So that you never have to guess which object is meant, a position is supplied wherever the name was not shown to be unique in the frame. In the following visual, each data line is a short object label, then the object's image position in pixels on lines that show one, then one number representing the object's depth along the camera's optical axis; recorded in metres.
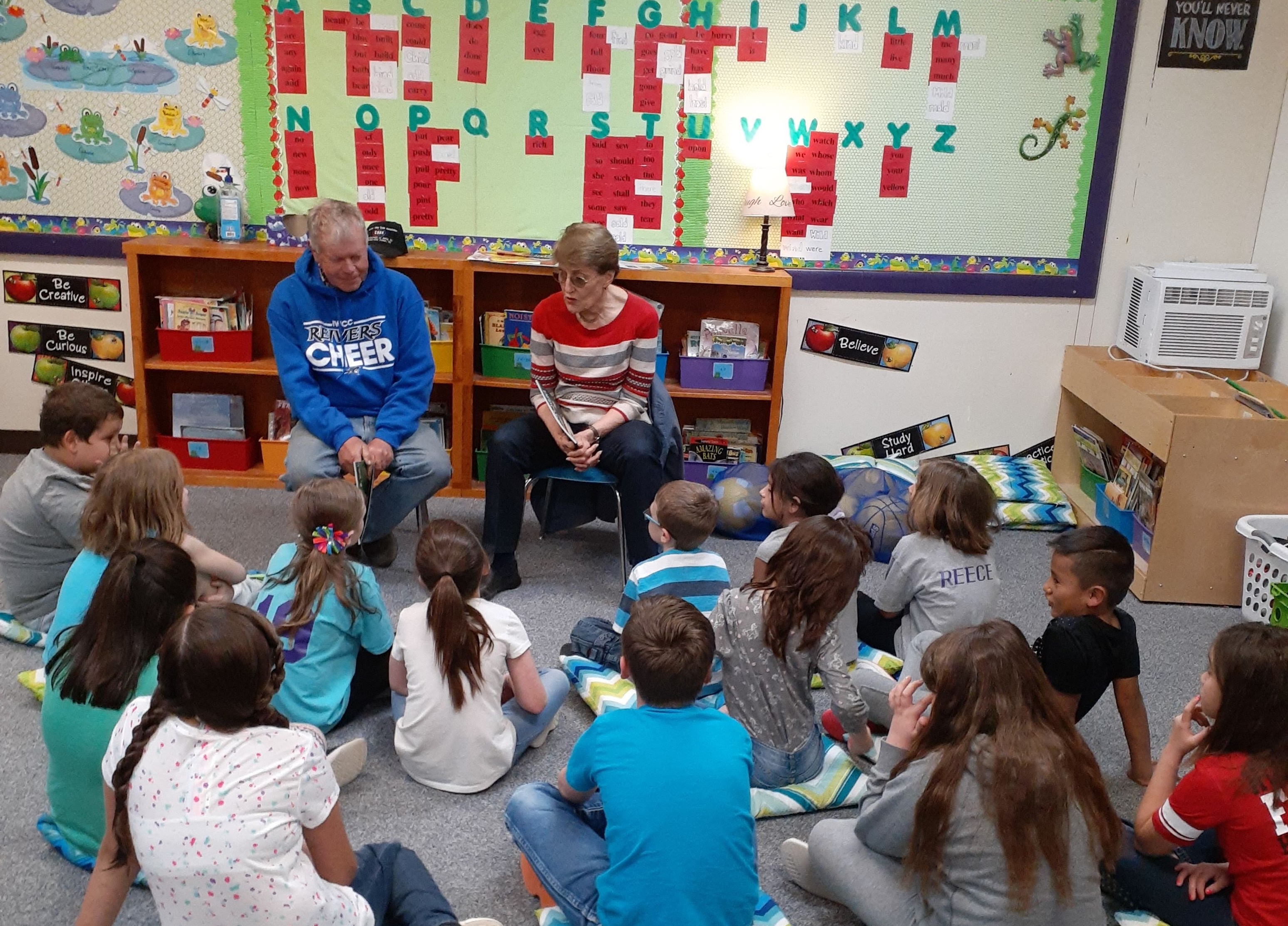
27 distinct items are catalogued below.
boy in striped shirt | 2.74
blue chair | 3.49
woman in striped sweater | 3.43
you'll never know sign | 4.13
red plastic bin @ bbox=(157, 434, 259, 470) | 4.38
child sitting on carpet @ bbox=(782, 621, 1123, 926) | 1.70
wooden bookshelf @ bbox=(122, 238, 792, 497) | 4.13
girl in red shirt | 1.83
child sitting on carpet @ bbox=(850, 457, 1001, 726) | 2.60
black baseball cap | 4.14
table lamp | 4.12
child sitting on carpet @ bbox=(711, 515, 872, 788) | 2.27
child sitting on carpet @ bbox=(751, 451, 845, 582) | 2.74
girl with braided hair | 1.54
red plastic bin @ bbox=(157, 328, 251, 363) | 4.25
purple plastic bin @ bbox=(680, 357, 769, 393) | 4.28
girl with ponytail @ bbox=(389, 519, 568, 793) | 2.33
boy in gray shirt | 2.77
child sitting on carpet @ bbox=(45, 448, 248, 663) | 2.32
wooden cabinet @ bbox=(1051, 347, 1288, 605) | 3.48
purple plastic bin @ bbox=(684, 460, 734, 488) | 4.43
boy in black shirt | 2.36
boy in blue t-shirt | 1.72
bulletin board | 4.14
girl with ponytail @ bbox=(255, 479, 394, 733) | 2.47
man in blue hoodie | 3.45
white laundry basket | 3.39
